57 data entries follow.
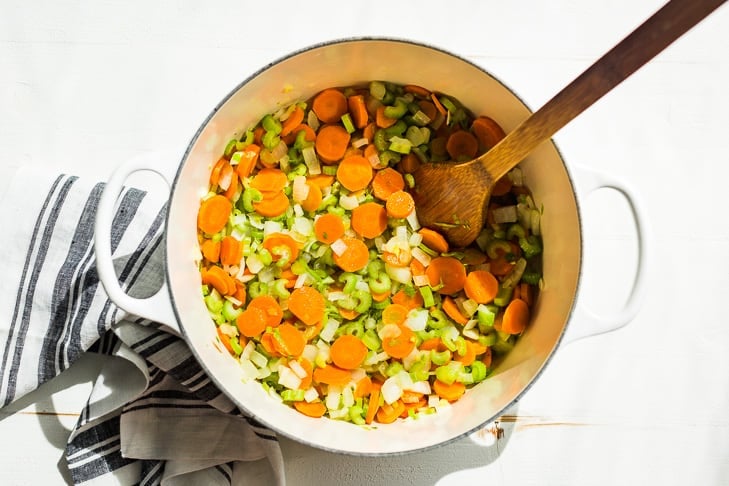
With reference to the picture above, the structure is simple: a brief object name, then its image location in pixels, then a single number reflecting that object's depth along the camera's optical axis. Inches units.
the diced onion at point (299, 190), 27.7
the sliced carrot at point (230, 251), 27.0
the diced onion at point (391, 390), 27.2
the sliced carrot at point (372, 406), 27.1
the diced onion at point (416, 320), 27.4
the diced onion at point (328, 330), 27.5
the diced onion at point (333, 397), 27.2
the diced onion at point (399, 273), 27.6
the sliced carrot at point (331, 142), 28.0
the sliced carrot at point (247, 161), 27.2
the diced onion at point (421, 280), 27.7
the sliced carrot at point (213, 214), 26.7
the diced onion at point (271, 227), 27.6
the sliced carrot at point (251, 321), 27.0
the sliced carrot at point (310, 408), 27.1
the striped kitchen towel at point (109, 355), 27.6
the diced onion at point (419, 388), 27.4
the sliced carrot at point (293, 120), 27.6
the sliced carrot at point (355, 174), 27.9
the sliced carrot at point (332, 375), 27.3
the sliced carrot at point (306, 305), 27.1
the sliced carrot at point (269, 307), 27.1
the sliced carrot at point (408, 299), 27.7
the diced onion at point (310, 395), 27.2
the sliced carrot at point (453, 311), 27.7
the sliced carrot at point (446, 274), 27.7
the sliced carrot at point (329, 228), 27.5
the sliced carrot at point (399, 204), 27.6
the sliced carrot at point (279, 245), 27.3
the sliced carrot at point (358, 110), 27.6
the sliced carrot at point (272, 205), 27.5
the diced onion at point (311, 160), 28.0
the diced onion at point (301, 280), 27.4
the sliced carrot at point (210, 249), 27.0
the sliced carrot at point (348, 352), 27.2
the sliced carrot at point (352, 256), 27.4
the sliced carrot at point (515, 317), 27.3
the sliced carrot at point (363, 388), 27.5
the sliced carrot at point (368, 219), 27.7
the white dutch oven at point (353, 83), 24.5
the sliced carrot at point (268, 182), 27.6
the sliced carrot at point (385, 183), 27.9
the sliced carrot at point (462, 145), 27.7
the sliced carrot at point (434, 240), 27.6
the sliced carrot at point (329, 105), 27.5
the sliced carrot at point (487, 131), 27.2
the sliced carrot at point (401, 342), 27.1
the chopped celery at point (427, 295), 27.6
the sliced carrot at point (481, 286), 27.5
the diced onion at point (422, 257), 27.9
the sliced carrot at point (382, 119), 27.8
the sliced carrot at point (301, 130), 27.9
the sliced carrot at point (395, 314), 27.4
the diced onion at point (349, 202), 27.9
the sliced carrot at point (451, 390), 27.3
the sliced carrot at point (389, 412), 27.1
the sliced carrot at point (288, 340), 27.1
